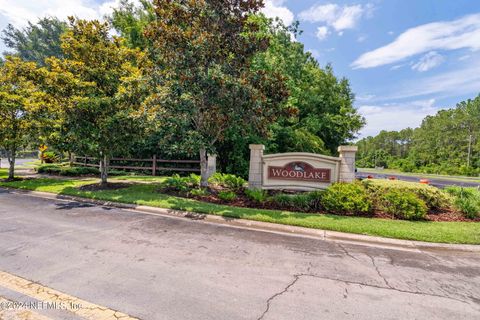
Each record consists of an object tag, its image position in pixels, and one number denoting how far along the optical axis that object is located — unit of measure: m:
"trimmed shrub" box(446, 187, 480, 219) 8.26
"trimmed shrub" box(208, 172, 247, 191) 11.77
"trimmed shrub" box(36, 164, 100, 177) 17.08
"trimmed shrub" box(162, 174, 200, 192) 11.34
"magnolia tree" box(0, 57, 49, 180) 12.36
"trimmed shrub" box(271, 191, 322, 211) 8.86
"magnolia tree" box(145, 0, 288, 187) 9.30
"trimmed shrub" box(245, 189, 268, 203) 9.52
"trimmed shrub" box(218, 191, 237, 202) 9.82
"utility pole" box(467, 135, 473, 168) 48.66
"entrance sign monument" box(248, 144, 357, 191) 10.05
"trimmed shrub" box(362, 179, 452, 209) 8.78
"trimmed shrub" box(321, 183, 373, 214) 8.25
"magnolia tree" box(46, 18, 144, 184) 10.90
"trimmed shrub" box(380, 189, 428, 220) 7.92
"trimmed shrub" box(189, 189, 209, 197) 10.44
